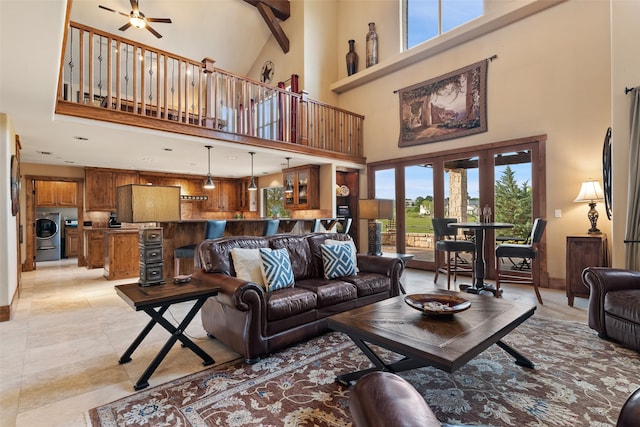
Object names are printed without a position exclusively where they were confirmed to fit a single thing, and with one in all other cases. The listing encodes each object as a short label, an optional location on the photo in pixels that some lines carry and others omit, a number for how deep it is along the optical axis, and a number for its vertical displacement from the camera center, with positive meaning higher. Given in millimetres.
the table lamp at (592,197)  4188 +206
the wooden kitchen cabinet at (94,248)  7043 -732
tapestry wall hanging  5656 +2075
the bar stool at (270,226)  5324 -200
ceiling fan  5242 +3410
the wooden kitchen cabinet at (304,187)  7117 +624
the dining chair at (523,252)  3979 -512
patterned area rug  1727 -1120
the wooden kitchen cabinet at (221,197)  9406 +547
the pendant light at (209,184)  6130 +610
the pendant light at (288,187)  7614 +655
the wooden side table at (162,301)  2059 -578
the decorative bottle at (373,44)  7344 +3987
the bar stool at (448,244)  4543 -458
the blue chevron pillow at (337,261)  3301 -509
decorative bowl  1985 -623
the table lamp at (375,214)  4406 -7
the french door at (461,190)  5105 +436
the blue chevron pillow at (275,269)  2758 -497
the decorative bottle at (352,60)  7746 +3812
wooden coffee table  1583 -686
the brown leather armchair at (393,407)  766 -500
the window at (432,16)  5891 +3955
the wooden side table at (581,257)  3842 -568
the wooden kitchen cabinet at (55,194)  8172 +585
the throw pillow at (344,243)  3486 -326
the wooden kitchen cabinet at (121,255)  5793 -741
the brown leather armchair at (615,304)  2486 -769
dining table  4211 -736
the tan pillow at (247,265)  2744 -447
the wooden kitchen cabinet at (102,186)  7430 +700
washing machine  8078 -536
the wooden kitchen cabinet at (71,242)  8719 -733
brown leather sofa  2352 -709
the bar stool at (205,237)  4551 -331
